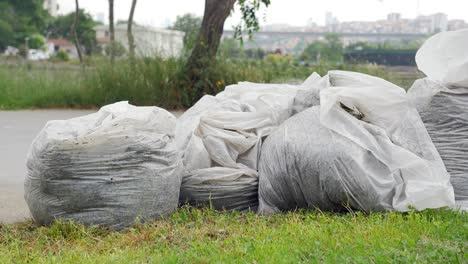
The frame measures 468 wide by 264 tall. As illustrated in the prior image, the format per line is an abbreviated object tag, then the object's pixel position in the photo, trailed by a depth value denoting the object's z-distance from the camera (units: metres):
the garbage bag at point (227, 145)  4.49
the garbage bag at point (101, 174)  3.90
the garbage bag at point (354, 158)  4.14
